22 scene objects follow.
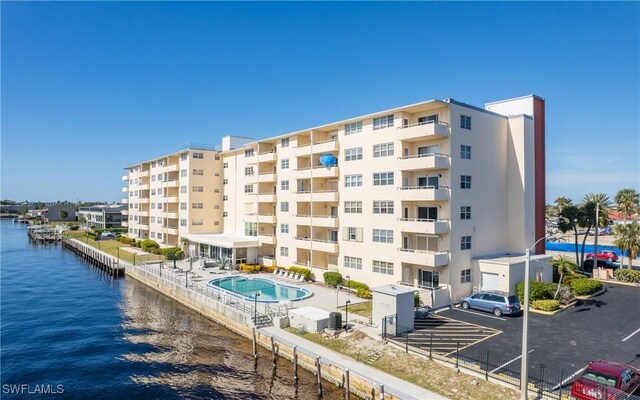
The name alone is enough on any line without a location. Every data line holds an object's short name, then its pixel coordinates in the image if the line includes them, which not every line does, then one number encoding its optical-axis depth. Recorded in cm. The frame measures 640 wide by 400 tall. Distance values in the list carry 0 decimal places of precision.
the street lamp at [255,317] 3272
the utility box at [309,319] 3005
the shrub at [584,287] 3947
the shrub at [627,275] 4500
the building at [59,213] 18975
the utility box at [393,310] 2875
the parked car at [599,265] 5311
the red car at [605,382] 1817
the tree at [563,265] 3741
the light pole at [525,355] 1856
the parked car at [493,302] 3319
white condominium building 3734
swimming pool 4066
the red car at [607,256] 5918
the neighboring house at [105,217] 13688
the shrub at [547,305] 3431
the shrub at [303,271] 4816
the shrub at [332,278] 4409
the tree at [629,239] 4656
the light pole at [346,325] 2989
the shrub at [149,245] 7556
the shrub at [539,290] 3612
